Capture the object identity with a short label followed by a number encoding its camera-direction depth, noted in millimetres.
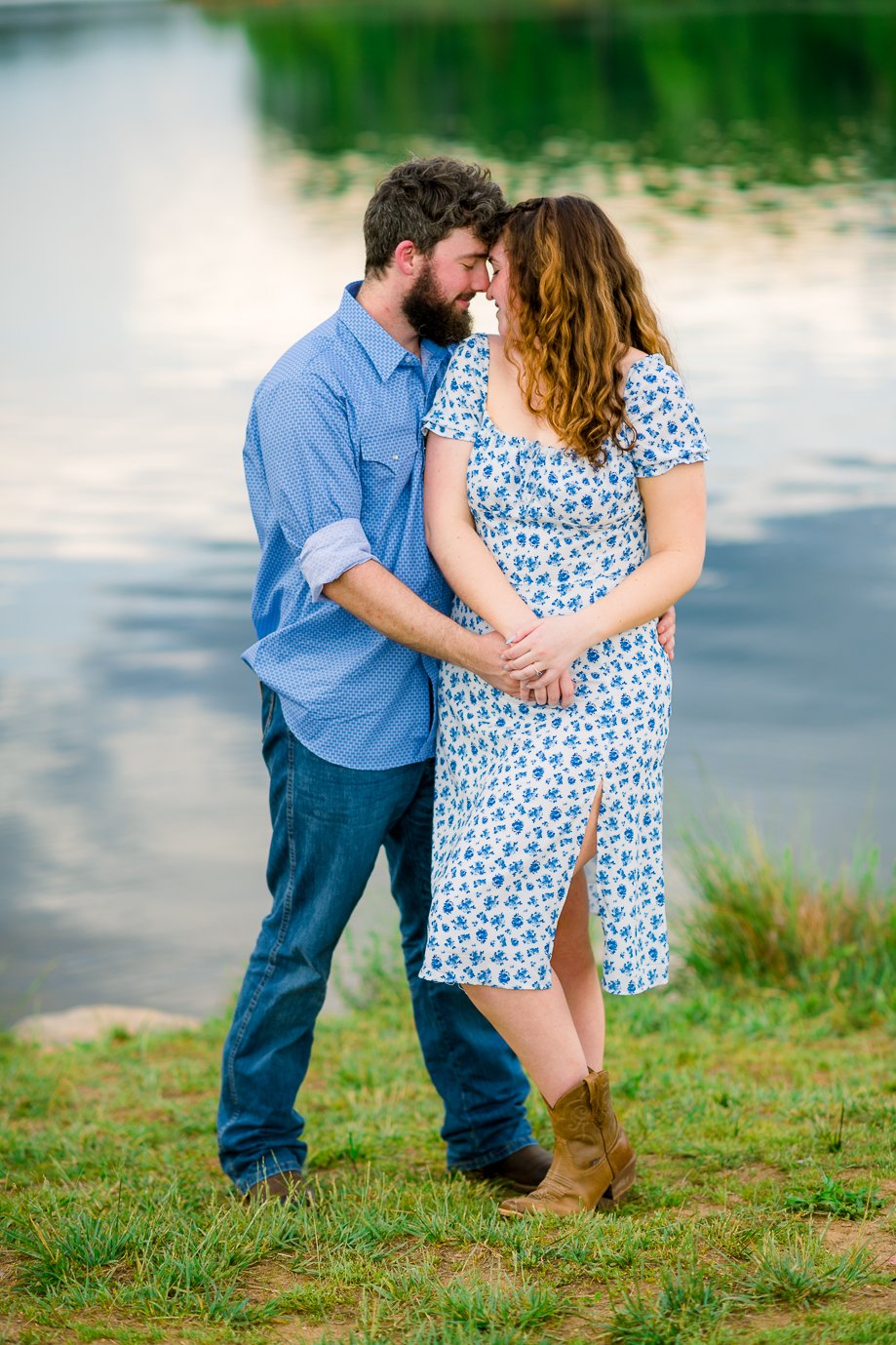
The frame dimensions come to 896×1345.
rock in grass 5328
